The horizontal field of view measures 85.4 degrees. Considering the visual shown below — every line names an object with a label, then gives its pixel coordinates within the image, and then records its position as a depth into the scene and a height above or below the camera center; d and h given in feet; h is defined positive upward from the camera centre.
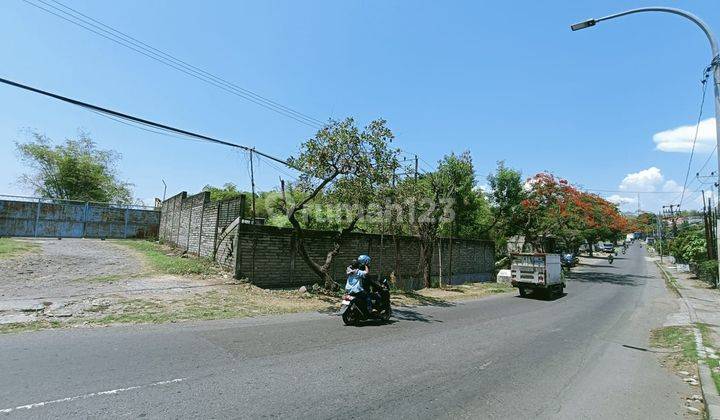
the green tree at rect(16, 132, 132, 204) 115.75 +19.04
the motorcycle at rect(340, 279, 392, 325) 31.99 -5.45
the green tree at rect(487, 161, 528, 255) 96.22 +11.51
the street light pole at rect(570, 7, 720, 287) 25.53 +13.61
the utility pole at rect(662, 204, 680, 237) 212.99 +20.55
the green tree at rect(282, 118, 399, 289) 43.45 +8.33
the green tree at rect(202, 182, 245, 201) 90.63 +12.81
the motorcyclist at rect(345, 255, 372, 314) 32.35 -3.28
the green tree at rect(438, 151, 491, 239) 67.87 +9.55
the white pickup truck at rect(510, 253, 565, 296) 59.67 -4.24
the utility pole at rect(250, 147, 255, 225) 48.35 +8.22
